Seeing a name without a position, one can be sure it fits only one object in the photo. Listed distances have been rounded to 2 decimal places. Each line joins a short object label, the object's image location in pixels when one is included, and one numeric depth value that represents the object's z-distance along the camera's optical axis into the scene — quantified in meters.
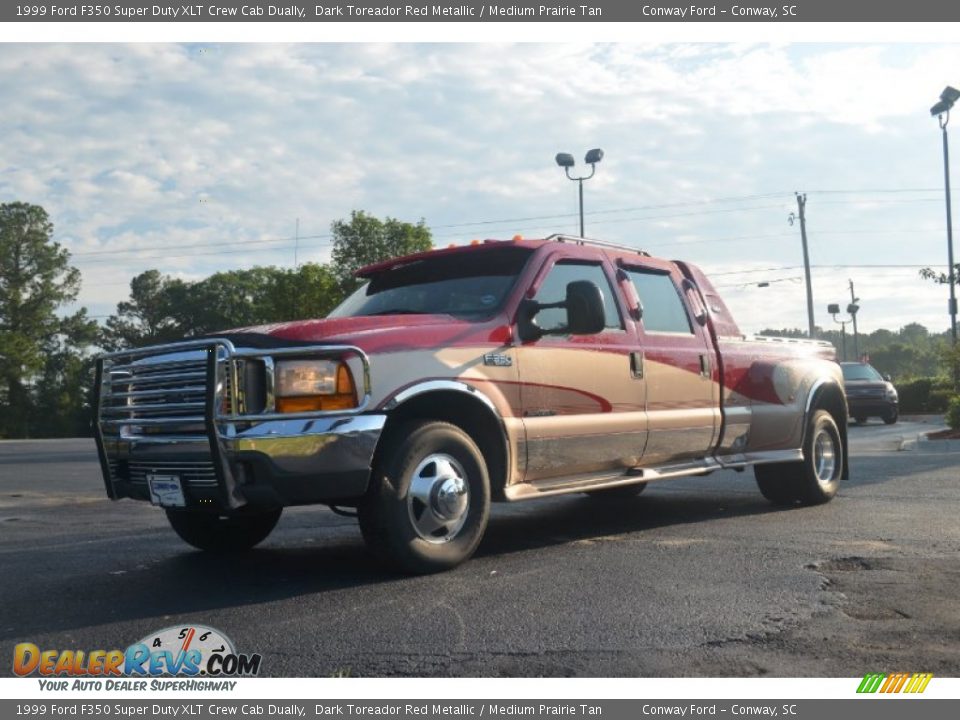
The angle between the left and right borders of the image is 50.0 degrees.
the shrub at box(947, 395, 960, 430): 18.30
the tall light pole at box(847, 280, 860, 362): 80.12
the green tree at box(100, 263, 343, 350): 91.38
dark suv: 25.44
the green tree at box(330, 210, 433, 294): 60.59
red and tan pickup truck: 5.19
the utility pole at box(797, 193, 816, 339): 45.47
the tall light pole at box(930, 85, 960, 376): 24.23
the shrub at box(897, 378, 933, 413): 34.94
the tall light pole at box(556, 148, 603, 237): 30.19
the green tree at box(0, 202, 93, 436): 68.88
